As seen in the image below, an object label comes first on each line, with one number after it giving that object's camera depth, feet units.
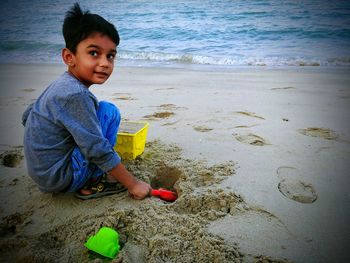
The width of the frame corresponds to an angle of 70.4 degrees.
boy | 4.21
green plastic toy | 3.73
